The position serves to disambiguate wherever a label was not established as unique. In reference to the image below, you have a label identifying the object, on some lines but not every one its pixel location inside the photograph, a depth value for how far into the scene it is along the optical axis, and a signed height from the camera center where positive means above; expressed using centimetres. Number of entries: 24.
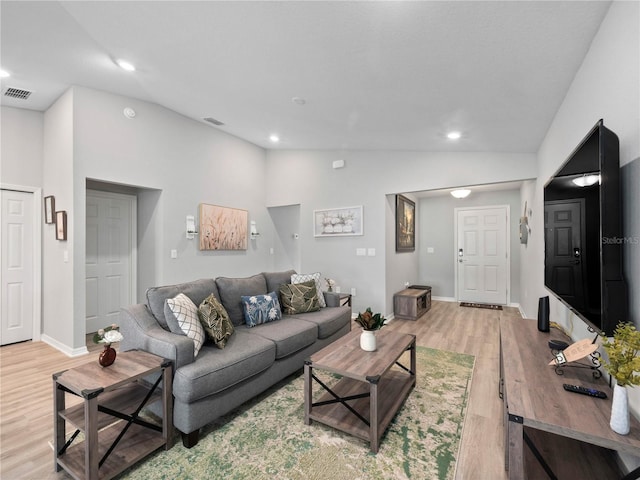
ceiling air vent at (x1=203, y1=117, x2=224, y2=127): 436 +179
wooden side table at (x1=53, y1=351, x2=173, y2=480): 147 -97
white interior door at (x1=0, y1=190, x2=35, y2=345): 365 -32
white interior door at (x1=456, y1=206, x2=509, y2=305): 580 -29
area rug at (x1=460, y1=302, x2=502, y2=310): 563 -126
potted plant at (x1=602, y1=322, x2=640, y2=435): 102 -45
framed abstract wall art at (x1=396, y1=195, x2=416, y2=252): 513 +30
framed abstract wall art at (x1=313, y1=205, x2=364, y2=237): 487 +32
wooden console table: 110 -71
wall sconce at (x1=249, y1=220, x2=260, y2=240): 550 +19
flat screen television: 131 +3
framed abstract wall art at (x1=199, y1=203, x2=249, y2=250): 464 +22
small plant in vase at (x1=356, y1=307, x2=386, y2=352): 218 -64
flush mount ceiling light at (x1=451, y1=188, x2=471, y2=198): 519 +84
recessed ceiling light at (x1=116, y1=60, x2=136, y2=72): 296 +178
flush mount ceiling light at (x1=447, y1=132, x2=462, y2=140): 332 +119
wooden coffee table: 183 -112
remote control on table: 134 -70
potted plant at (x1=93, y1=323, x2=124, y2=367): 173 -58
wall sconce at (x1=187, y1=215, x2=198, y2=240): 443 +21
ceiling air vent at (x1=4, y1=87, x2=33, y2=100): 335 +170
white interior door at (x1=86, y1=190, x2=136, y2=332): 405 -20
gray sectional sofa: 181 -80
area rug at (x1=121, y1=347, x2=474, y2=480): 161 -125
